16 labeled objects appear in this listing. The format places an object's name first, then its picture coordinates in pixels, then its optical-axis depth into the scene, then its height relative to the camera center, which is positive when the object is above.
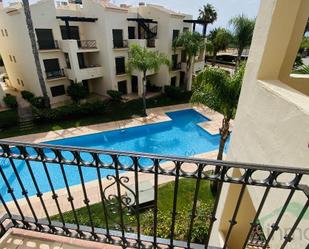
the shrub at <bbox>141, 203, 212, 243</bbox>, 6.66 -6.19
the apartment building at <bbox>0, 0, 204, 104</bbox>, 16.98 -1.40
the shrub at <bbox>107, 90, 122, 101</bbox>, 18.95 -5.83
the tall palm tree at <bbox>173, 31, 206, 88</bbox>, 19.27 -1.42
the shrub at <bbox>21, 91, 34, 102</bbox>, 18.56 -5.89
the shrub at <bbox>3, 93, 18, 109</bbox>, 17.42 -6.01
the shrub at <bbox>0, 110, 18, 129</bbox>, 14.92 -6.44
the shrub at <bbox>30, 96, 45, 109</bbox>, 17.11 -5.92
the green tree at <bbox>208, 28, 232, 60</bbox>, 30.77 -1.84
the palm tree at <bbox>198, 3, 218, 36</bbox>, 31.83 +1.88
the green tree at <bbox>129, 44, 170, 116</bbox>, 15.91 -2.42
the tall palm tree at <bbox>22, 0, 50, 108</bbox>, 13.79 -1.76
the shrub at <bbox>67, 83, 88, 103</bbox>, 17.73 -5.26
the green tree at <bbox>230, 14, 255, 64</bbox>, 18.87 -0.25
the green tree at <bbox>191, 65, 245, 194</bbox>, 7.35 -2.10
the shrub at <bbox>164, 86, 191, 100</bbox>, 20.88 -6.18
